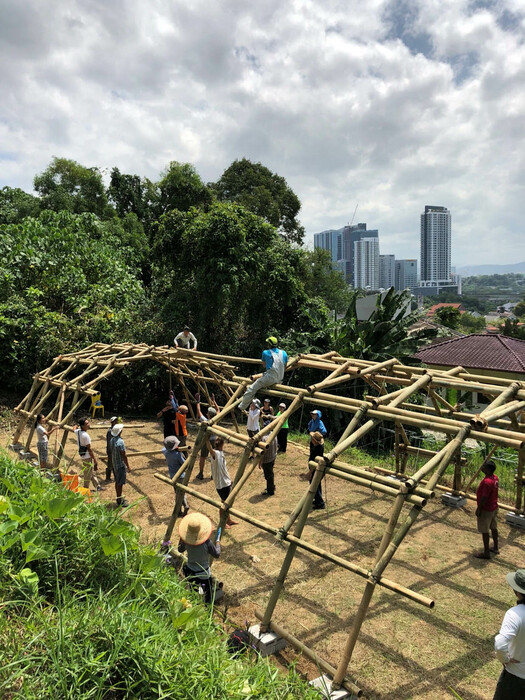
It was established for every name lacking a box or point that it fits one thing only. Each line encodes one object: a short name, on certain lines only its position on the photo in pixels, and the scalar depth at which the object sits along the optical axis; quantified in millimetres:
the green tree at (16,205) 23584
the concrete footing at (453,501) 8922
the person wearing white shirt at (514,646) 3682
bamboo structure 4621
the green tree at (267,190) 25703
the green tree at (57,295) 14344
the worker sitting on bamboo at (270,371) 7133
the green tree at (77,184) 27578
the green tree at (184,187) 22906
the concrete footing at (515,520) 8039
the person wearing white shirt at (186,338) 11332
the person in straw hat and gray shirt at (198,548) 5121
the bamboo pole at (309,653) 4426
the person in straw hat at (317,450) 8305
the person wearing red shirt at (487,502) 6809
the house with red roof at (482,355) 18750
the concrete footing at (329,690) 4355
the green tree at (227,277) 15586
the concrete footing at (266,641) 5025
